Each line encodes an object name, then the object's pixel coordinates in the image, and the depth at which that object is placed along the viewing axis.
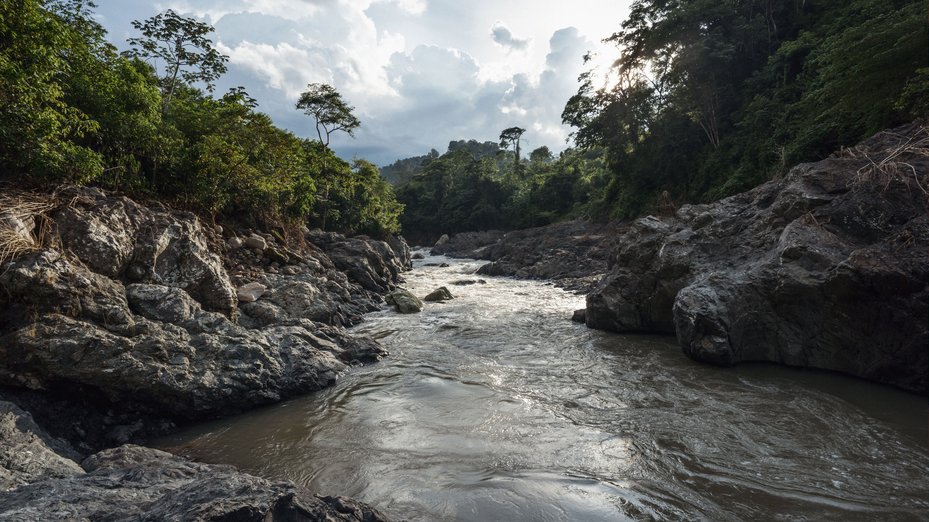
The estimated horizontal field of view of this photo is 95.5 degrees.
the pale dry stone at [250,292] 11.47
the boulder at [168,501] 2.78
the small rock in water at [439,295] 18.70
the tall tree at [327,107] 29.39
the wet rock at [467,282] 24.67
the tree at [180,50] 13.46
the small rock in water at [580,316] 14.09
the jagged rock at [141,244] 7.81
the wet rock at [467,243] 50.19
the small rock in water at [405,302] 16.30
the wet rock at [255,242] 14.93
